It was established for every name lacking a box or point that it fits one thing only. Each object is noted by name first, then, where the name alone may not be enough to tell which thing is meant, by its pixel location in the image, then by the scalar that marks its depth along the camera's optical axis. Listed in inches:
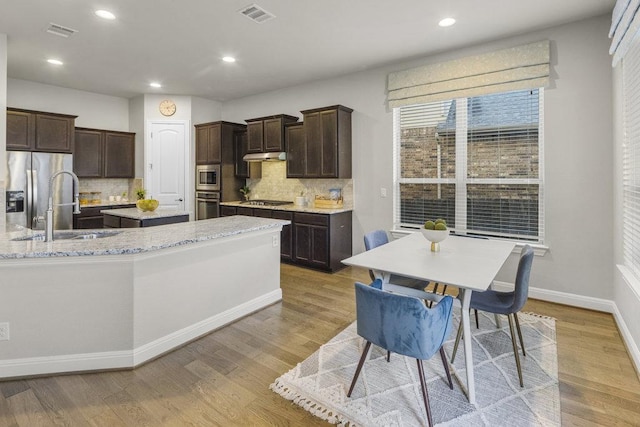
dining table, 77.7
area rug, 73.5
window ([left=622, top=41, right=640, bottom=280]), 102.0
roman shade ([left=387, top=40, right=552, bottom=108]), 142.0
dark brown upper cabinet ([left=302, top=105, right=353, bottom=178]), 190.7
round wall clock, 249.8
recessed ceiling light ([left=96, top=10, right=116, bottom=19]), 127.7
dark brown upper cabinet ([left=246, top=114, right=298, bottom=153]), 216.5
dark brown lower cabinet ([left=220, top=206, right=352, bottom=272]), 187.3
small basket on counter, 203.9
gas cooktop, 221.3
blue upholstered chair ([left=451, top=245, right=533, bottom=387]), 86.0
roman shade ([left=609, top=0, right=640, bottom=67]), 85.9
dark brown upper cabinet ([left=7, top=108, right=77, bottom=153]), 189.9
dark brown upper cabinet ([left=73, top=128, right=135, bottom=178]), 228.1
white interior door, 249.1
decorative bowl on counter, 170.6
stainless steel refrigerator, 184.7
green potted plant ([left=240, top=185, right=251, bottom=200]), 251.4
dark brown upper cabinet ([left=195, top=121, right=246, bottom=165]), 236.7
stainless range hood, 215.0
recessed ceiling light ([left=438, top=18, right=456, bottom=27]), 132.8
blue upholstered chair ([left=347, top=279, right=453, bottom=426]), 68.2
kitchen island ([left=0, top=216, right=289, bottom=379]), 85.7
